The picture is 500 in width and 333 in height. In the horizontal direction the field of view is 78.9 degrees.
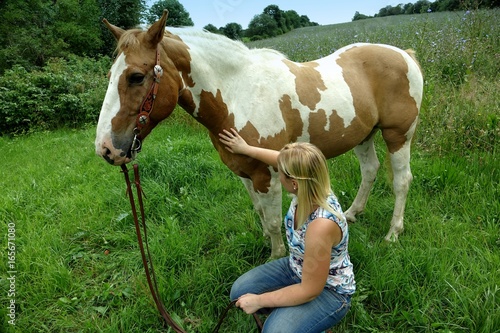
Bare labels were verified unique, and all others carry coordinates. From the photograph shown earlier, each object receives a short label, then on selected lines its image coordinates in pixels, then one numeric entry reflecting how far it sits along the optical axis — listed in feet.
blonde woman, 4.66
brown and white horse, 5.47
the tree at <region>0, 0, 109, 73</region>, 46.52
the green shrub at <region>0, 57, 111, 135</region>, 25.82
